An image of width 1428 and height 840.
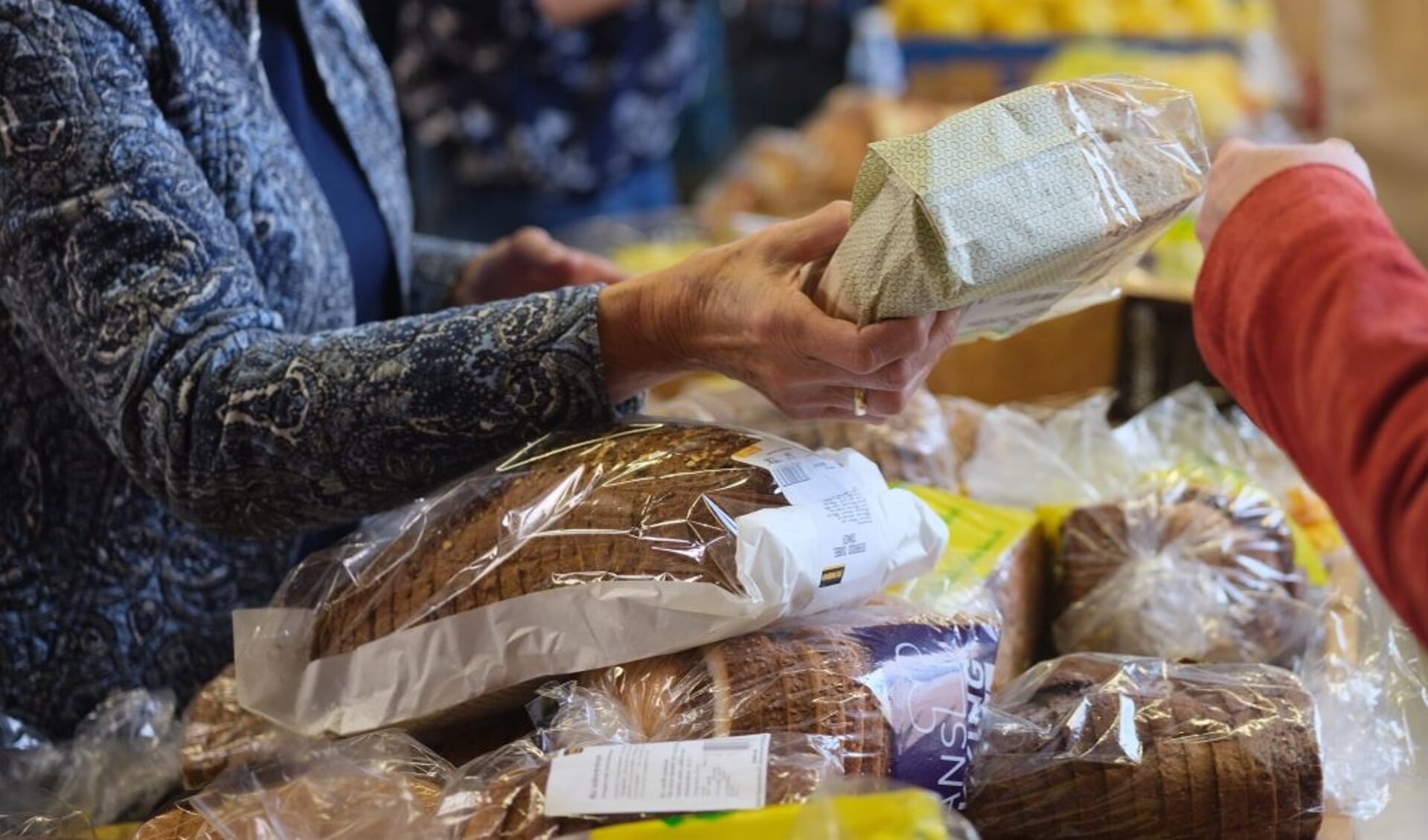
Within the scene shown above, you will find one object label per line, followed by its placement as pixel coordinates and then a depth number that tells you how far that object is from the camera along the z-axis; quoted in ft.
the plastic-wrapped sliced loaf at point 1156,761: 2.84
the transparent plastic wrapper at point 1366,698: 3.18
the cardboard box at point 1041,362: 6.08
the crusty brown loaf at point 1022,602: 3.62
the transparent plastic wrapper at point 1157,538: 3.70
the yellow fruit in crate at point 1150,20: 12.05
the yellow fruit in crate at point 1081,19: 11.83
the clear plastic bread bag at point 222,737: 3.31
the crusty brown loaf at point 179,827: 2.83
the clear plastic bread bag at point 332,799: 2.79
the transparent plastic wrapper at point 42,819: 3.16
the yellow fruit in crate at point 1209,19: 12.16
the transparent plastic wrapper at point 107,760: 3.60
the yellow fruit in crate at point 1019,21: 11.82
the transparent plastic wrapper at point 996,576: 3.34
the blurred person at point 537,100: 8.70
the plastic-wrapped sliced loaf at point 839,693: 2.73
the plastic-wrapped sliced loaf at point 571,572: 2.86
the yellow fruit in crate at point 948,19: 11.94
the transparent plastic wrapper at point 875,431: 4.17
